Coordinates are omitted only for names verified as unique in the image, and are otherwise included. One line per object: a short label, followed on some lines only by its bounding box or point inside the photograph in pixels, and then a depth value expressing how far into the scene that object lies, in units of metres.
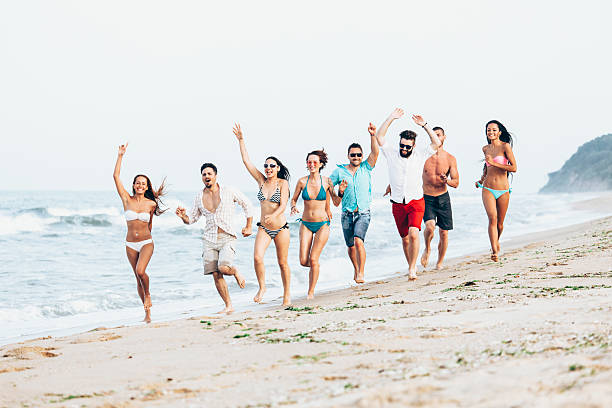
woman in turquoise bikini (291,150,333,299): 15.80
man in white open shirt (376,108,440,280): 16.75
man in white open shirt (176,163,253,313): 15.02
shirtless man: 18.67
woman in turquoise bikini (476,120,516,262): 18.05
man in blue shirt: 17.30
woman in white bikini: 15.34
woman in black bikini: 15.20
